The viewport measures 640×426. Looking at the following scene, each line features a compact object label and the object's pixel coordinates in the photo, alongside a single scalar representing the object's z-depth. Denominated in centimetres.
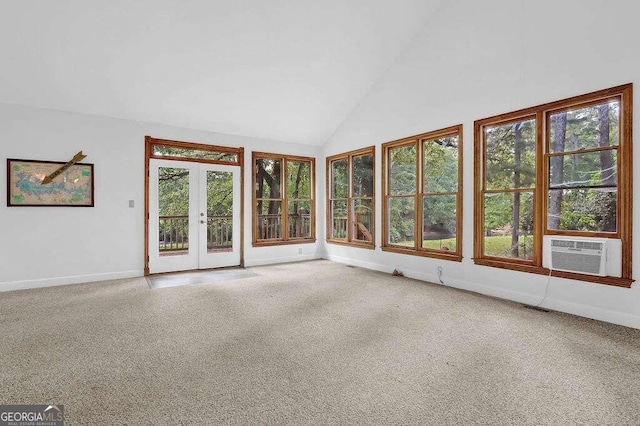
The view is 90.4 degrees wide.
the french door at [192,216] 566
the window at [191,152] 565
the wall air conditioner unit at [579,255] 328
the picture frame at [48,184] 456
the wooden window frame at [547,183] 317
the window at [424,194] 484
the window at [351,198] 637
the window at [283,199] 682
